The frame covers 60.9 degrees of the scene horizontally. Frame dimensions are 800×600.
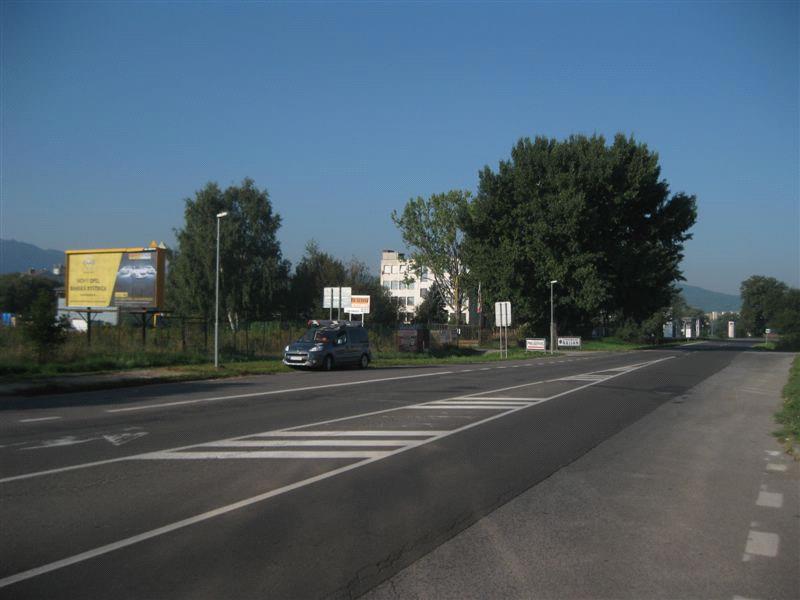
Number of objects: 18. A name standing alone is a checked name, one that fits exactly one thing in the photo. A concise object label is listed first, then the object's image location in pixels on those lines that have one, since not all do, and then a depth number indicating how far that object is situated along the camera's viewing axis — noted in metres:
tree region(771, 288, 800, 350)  79.31
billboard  33.16
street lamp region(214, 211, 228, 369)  26.64
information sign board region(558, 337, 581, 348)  61.92
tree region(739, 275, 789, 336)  167.00
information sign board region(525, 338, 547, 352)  58.20
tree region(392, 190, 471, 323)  77.69
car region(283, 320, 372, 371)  28.22
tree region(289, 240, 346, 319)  74.38
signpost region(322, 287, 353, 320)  43.00
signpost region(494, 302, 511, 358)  49.75
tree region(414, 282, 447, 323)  90.44
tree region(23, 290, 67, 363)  24.58
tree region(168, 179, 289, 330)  66.38
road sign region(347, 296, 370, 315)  47.88
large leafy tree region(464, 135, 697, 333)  56.22
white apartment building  132.12
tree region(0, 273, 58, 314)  70.94
